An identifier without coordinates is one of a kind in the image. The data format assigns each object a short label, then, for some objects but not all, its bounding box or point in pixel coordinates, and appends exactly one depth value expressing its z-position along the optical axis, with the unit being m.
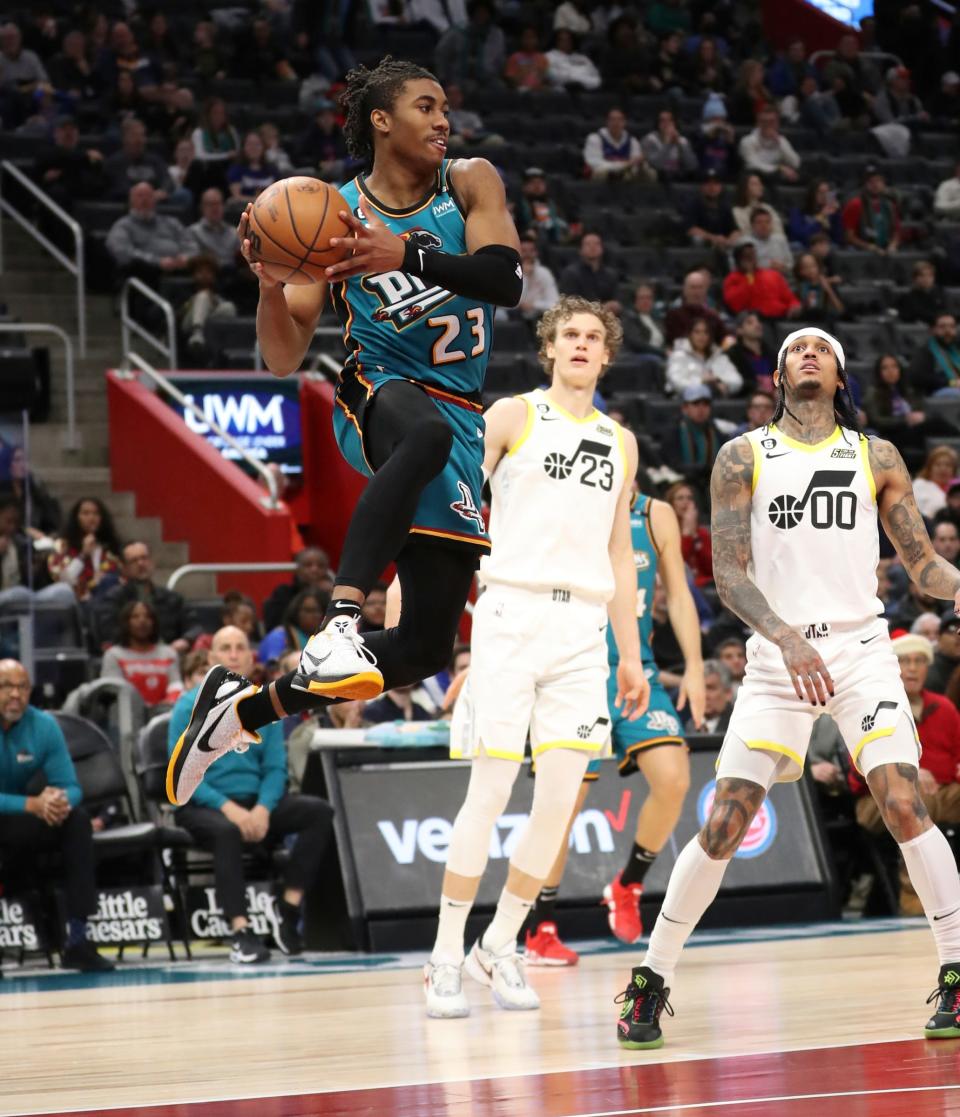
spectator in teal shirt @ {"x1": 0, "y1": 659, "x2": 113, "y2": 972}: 15.46
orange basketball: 7.97
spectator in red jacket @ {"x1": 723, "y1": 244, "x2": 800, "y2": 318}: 30.03
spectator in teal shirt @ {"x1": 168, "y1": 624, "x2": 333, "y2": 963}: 15.81
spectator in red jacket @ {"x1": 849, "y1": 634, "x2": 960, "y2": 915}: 17.99
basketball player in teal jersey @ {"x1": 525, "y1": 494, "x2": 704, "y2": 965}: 14.61
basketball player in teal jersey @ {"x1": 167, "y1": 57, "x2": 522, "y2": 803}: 8.36
